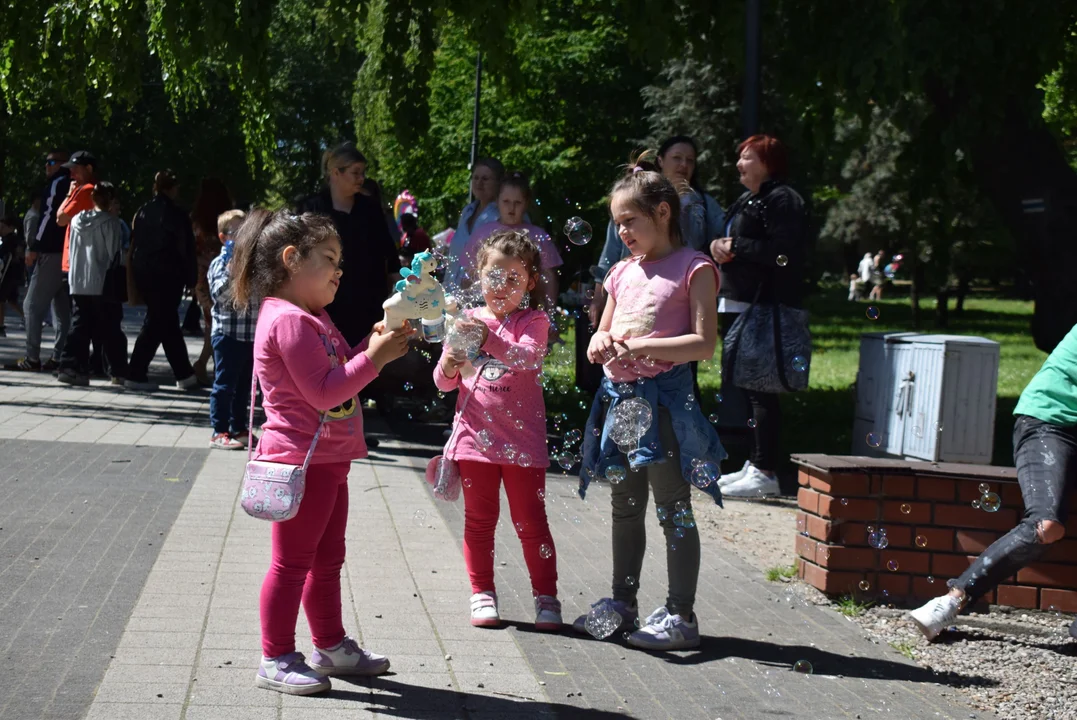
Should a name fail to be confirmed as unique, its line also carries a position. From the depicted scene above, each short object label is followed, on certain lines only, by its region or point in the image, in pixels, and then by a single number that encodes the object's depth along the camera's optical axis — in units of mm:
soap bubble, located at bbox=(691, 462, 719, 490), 5129
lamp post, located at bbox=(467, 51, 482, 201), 24728
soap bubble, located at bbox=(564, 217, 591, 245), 6188
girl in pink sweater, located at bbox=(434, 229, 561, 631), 5293
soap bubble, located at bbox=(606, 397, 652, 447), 5148
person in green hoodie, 5516
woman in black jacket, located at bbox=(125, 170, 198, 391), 12695
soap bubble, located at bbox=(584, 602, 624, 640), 5199
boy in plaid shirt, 9438
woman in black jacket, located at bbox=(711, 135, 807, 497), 8281
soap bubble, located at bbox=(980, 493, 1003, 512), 6035
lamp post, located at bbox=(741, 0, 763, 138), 10062
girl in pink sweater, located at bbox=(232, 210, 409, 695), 4391
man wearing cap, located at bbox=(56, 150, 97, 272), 13320
